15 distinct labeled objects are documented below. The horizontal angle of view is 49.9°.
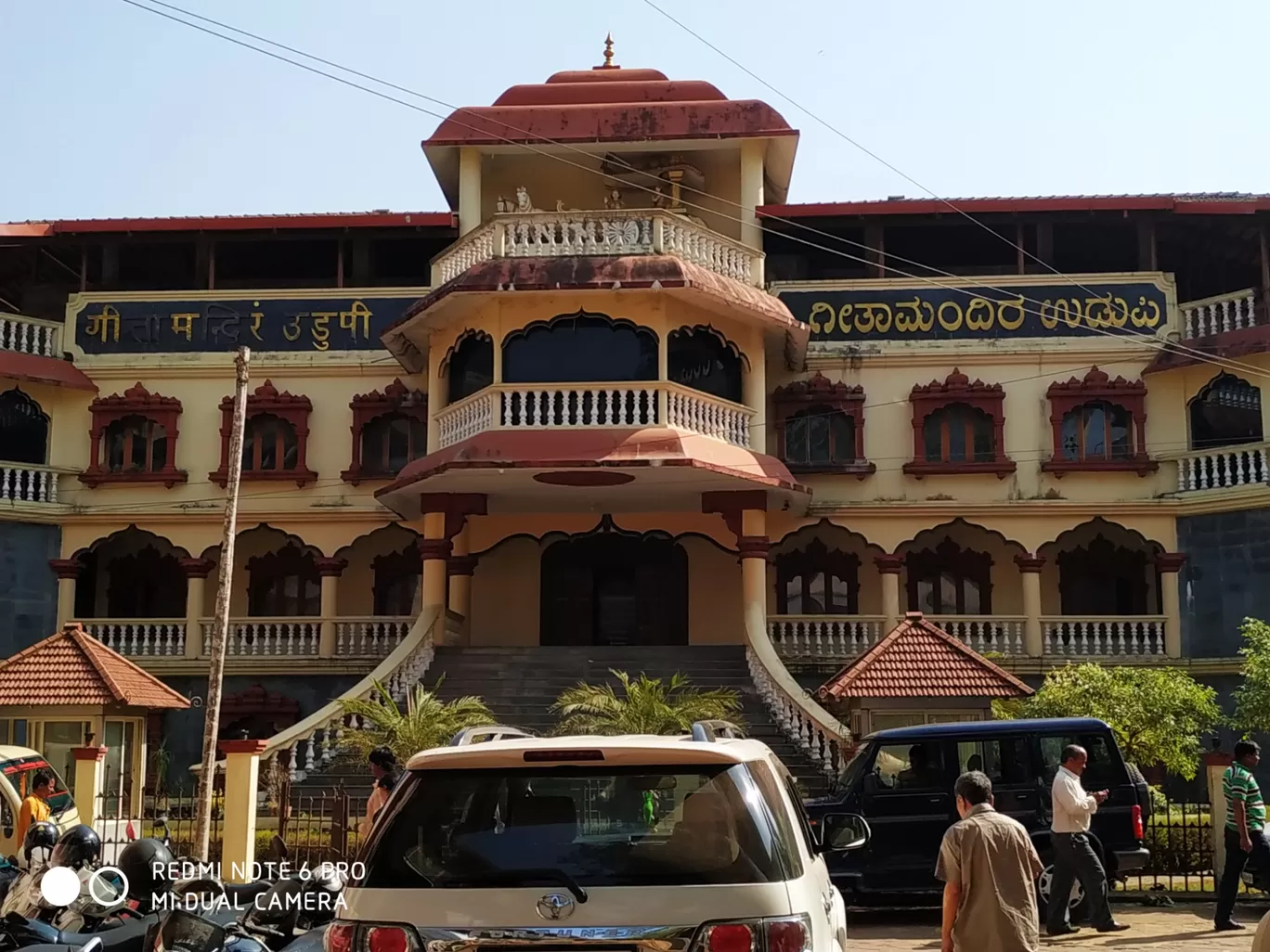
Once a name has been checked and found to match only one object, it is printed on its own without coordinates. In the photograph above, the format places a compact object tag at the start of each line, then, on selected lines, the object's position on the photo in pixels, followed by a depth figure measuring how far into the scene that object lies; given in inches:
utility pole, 502.6
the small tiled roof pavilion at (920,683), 556.4
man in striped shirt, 413.7
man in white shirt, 405.4
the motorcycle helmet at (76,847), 243.1
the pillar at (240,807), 508.7
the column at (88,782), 541.0
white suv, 166.9
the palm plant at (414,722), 582.2
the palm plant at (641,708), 585.3
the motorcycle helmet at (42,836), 267.6
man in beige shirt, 248.5
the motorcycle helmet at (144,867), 236.7
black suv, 454.9
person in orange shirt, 436.1
